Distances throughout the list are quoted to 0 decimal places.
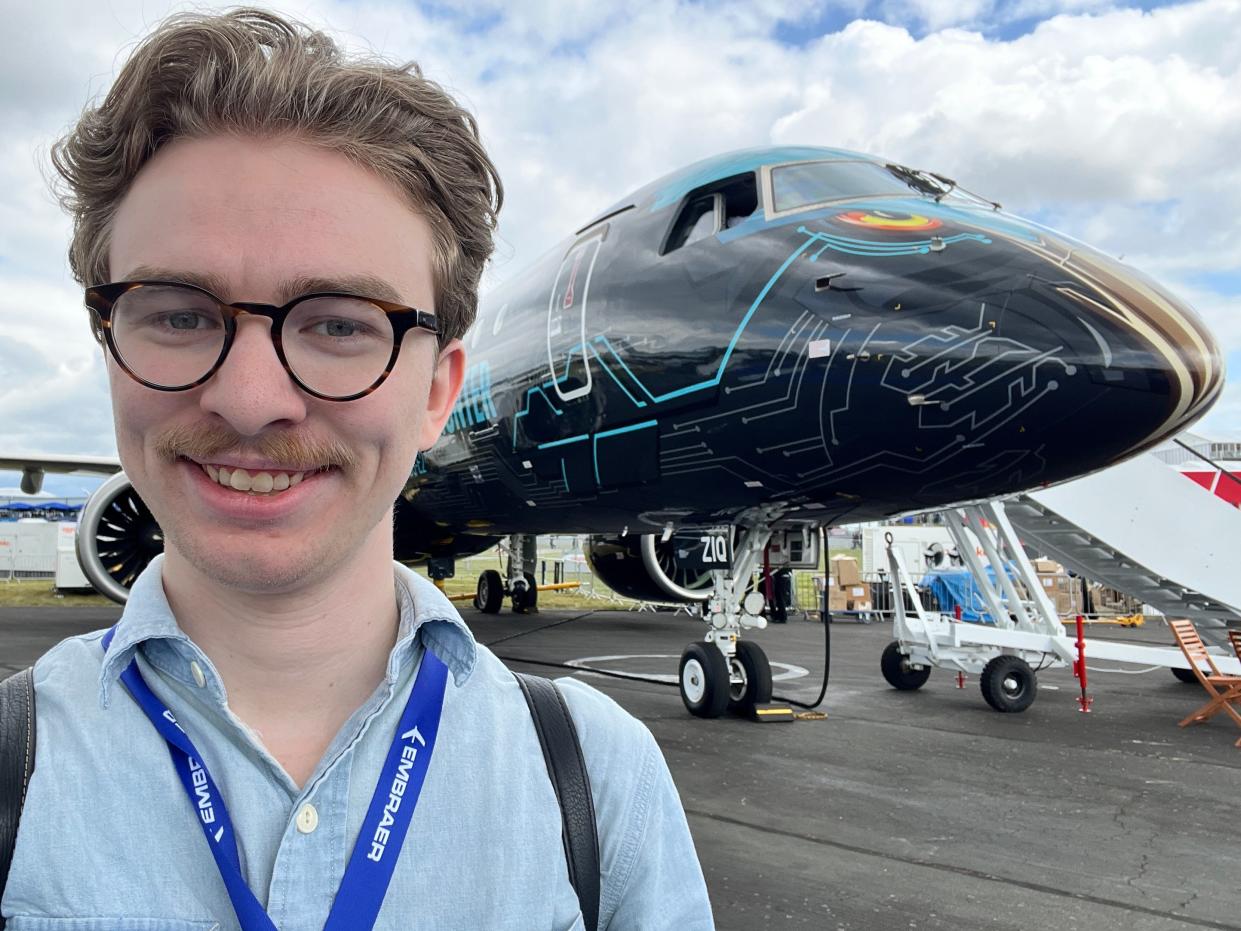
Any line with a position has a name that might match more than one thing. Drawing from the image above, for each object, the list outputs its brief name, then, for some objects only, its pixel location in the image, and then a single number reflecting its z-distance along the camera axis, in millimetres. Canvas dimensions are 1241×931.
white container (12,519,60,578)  25859
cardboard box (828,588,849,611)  20219
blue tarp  17541
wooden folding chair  7449
